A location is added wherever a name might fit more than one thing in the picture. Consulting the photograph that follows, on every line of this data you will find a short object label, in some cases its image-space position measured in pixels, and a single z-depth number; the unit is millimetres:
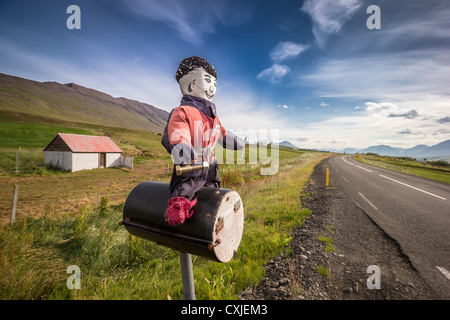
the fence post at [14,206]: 6004
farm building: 23172
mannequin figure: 1511
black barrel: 1585
